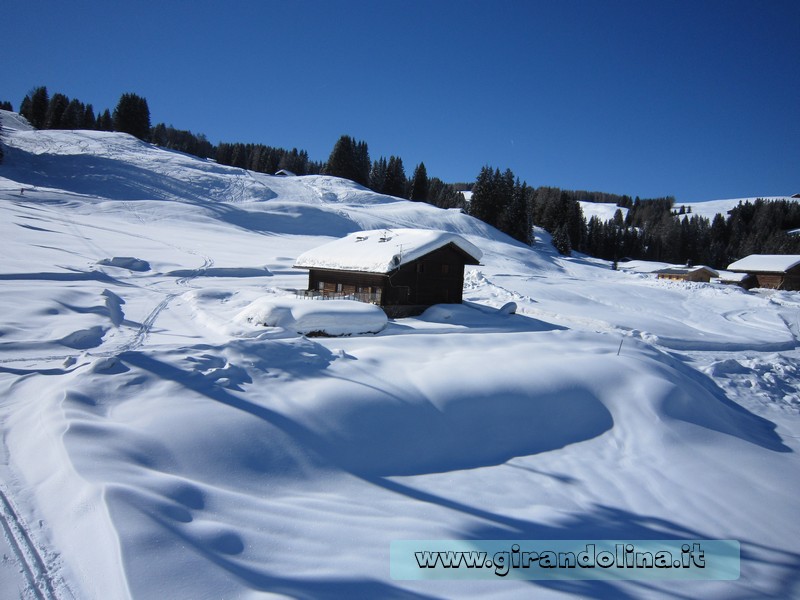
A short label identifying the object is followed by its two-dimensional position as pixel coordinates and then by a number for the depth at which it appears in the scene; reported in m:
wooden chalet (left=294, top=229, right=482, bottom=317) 22.31
